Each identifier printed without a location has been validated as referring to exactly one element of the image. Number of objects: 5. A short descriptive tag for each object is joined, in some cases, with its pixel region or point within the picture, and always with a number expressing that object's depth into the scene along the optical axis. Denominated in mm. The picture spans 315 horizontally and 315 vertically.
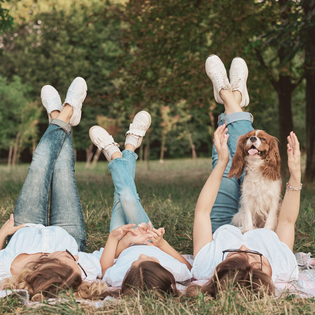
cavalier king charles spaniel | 3135
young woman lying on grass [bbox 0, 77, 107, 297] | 2273
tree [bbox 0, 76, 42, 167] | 20578
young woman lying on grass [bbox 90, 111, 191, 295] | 2200
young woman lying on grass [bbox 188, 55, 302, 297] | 2176
